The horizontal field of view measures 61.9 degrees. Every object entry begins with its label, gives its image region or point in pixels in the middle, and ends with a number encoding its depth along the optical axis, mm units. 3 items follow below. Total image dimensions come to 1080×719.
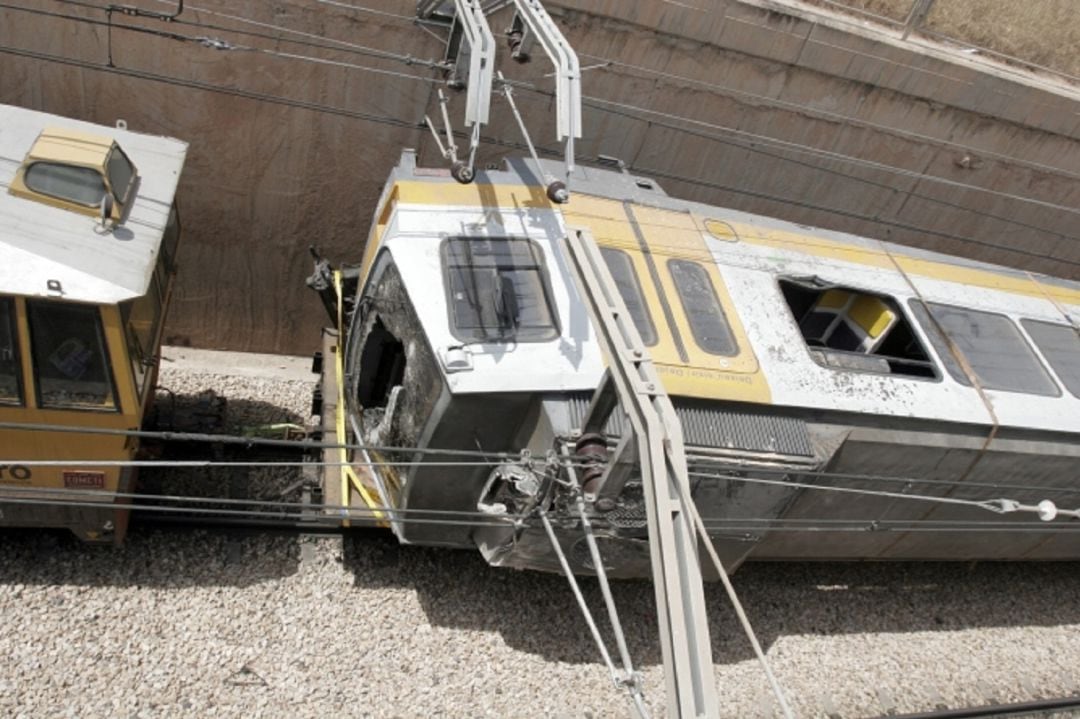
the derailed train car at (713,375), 6688
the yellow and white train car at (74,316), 6020
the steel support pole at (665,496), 3889
